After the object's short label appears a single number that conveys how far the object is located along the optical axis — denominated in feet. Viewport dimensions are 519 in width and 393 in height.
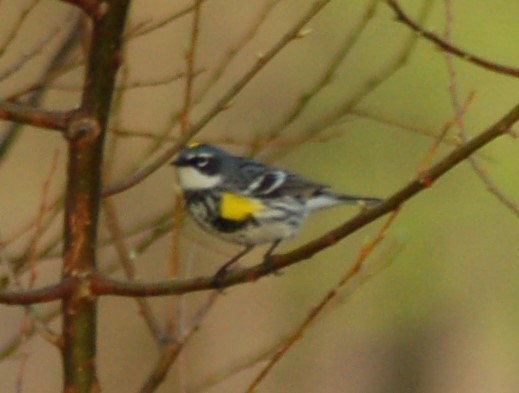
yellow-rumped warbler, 23.41
